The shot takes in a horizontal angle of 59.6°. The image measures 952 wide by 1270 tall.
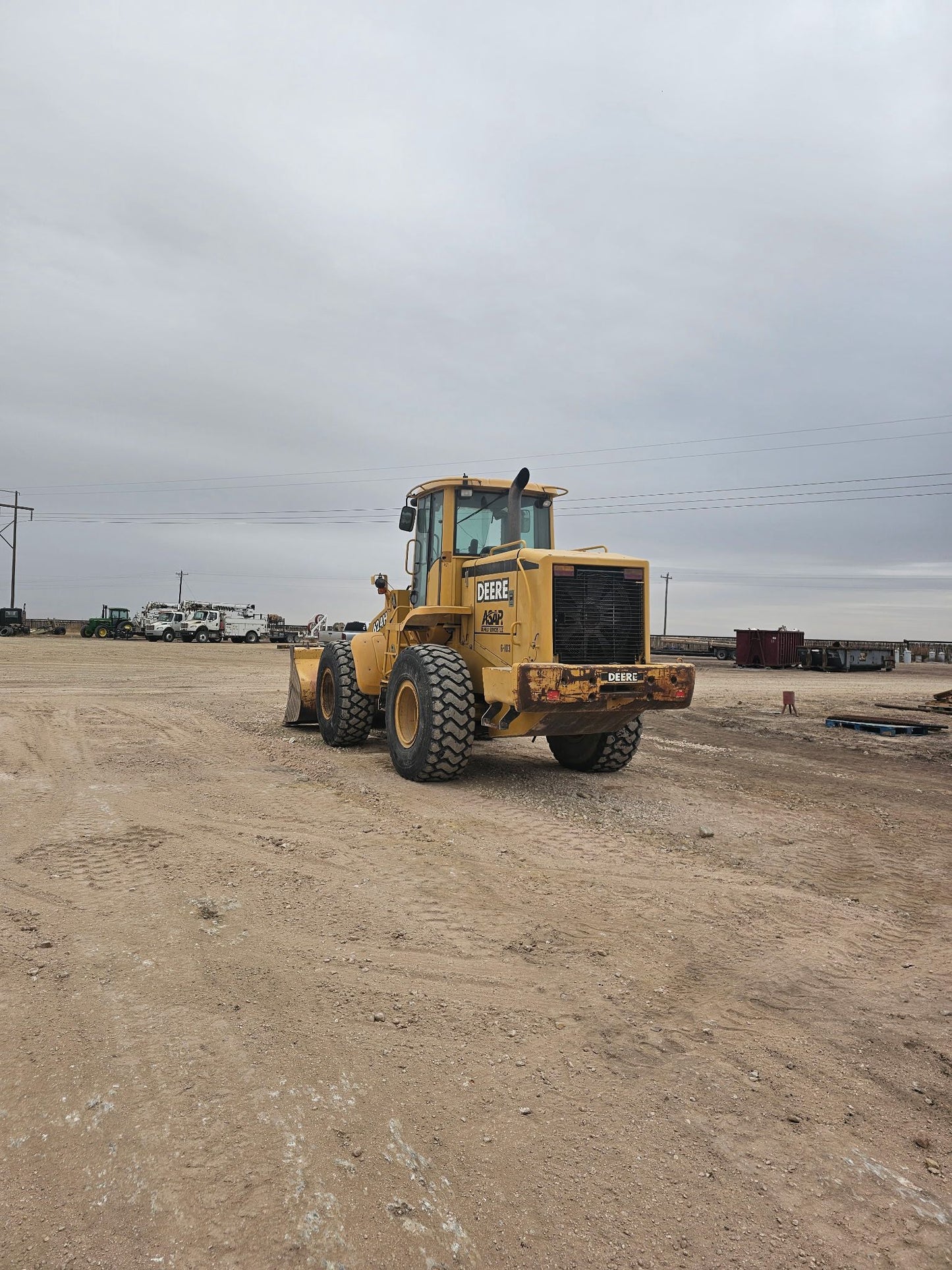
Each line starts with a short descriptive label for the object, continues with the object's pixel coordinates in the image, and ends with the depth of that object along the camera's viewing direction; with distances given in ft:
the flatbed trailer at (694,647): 158.10
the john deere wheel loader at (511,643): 25.81
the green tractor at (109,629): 177.06
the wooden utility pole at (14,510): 195.99
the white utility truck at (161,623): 171.83
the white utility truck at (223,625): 175.52
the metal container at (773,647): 130.21
